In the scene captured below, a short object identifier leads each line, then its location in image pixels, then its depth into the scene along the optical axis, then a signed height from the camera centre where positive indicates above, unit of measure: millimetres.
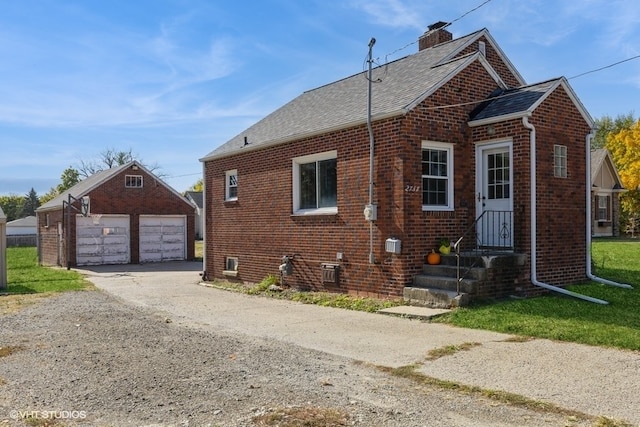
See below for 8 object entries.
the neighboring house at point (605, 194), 36125 +1667
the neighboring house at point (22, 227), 68688 -667
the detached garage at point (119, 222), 27234 -43
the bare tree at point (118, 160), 71250 +7847
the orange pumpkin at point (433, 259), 11266 -782
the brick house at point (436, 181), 11258 +855
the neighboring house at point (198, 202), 54853 +1946
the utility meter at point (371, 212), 11500 +173
